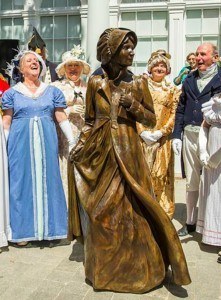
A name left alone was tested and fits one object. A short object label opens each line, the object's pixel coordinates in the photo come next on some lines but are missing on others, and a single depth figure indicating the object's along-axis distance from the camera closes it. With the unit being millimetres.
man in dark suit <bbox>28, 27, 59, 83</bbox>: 6203
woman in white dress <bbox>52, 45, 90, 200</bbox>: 5141
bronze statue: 3172
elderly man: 4527
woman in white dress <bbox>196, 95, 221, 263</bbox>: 4172
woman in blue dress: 4398
